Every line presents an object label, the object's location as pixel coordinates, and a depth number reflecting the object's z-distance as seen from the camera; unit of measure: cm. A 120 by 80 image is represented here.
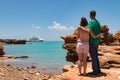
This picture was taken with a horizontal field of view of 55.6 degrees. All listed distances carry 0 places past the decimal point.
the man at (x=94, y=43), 487
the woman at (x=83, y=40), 490
